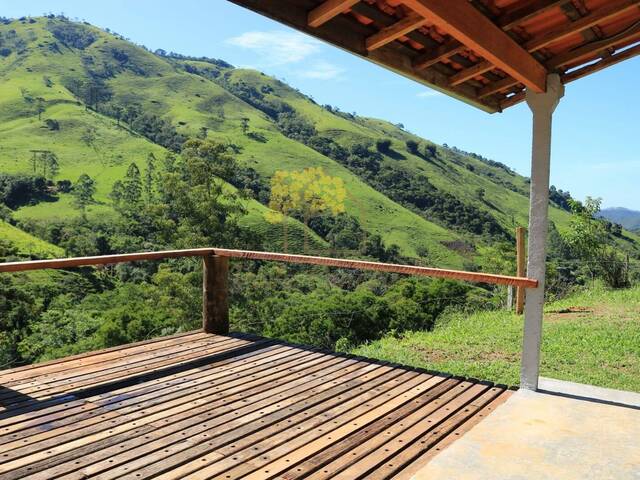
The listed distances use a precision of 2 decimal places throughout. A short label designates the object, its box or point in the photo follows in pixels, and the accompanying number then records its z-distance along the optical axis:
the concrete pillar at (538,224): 3.47
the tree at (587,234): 14.63
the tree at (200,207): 24.88
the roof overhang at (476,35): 2.30
